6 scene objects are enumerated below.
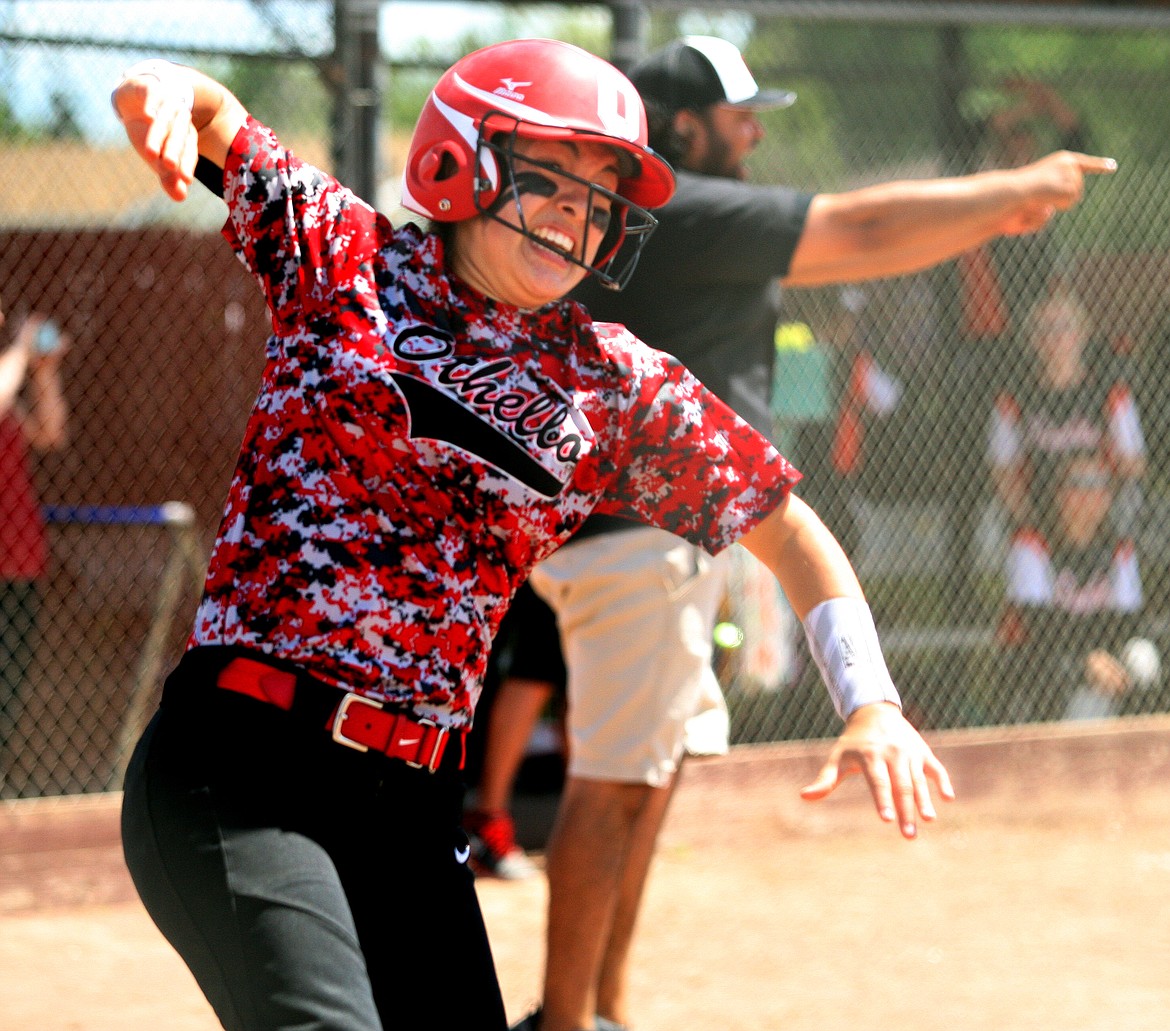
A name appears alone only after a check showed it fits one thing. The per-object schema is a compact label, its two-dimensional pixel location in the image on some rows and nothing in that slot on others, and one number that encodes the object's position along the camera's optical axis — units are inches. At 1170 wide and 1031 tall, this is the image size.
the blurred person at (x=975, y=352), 500.4
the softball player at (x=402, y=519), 155.6
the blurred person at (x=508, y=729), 392.5
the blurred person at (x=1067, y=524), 503.5
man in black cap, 272.1
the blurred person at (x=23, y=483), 390.6
